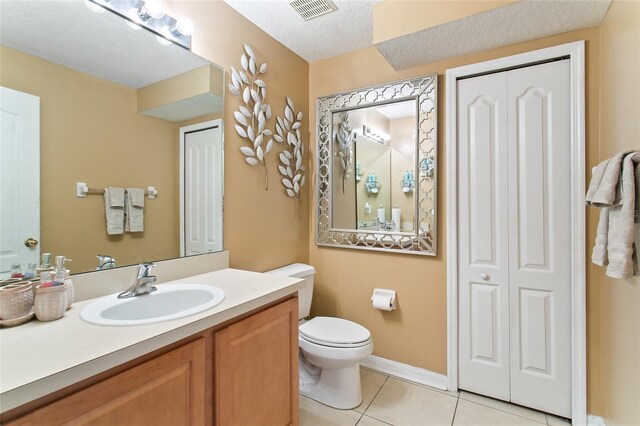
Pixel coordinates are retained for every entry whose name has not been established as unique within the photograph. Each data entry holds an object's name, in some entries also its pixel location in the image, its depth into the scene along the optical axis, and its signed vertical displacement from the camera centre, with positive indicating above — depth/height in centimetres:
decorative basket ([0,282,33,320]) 90 -28
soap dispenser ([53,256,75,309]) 104 -23
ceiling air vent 175 +127
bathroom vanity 68 -45
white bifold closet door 167 -15
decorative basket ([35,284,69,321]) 95 -30
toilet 173 -89
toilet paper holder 211 -62
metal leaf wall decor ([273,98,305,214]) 219 +49
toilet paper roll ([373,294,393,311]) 209 -66
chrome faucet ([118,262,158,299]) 124 -31
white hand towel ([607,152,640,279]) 104 -7
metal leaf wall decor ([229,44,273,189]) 185 +70
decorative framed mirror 201 +34
